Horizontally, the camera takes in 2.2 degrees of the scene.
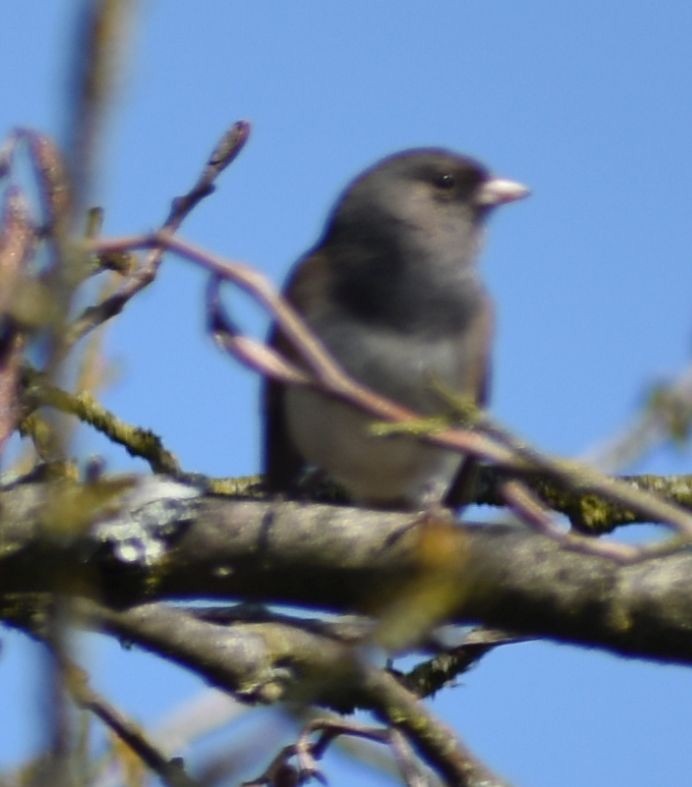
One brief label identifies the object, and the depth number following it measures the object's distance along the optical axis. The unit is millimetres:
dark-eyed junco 4036
